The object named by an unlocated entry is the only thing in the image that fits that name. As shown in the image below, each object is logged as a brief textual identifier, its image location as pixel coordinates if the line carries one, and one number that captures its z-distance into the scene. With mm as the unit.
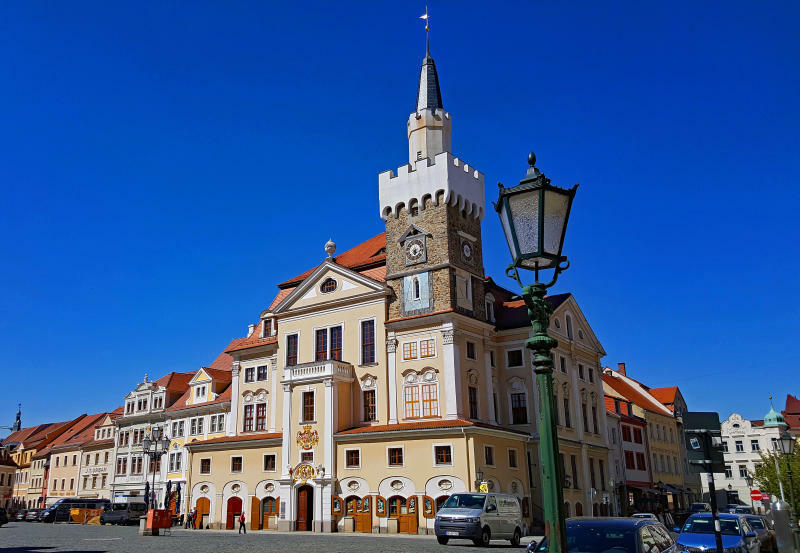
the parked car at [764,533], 22958
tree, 41894
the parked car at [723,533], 18656
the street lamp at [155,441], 45094
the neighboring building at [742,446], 84188
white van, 27031
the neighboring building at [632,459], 58881
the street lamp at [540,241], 6469
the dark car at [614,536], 9953
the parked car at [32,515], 67500
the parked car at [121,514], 58469
